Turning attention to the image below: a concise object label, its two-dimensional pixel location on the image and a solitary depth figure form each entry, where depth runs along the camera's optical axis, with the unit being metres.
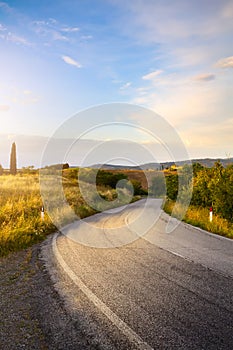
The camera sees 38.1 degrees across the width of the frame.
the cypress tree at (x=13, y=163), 56.41
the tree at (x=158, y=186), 42.91
